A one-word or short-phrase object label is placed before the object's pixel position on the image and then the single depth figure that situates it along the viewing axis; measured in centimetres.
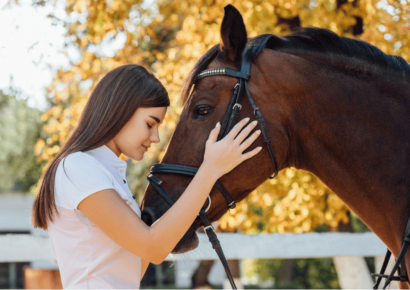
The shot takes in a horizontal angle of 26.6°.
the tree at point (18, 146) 1619
